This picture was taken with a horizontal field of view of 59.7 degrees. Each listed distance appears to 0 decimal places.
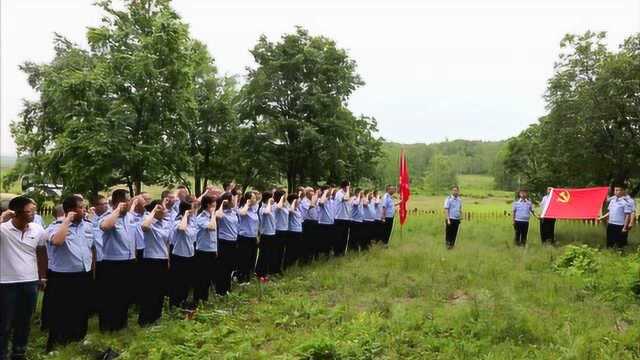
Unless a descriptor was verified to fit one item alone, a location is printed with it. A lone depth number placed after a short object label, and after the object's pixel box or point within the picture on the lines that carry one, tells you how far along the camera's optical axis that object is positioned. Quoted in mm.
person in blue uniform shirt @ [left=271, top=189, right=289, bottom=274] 10359
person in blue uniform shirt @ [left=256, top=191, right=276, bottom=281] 9953
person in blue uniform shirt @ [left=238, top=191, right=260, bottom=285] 9289
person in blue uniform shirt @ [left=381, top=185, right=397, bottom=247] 14664
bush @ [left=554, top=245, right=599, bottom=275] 10070
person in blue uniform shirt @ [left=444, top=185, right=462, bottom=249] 14398
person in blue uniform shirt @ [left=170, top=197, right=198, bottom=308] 7352
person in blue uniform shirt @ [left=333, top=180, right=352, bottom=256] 12758
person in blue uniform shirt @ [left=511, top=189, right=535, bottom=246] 14742
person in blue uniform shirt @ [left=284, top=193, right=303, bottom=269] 10781
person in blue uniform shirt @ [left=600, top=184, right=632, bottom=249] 12727
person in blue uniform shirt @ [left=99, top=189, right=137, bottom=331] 6656
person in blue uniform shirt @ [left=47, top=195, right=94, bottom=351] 6047
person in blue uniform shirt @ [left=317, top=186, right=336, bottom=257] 12109
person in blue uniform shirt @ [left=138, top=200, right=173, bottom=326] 6922
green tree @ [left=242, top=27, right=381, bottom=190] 23188
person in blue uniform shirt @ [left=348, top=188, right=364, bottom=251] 13293
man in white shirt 5547
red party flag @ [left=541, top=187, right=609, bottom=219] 13849
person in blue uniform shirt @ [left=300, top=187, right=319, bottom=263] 11734
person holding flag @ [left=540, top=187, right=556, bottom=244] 15188
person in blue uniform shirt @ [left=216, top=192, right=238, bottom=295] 8484
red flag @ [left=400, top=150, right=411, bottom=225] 14807
